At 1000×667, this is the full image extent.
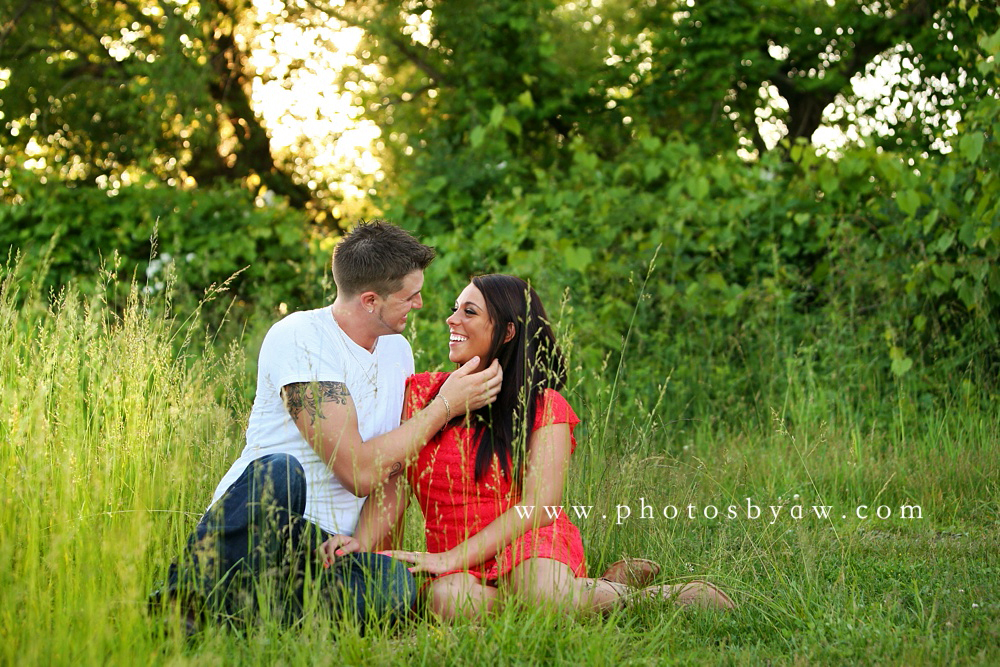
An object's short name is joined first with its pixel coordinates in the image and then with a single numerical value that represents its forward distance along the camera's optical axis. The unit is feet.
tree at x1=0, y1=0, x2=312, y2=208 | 29.89
